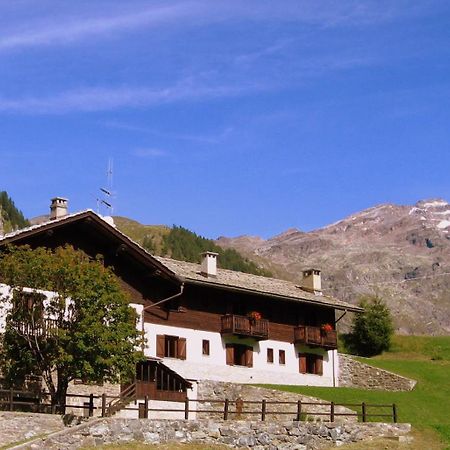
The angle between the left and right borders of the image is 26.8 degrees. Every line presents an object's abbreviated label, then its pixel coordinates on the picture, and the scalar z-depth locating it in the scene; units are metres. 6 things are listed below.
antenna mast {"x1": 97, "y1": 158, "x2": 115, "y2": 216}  56.19
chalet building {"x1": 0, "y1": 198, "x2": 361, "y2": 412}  49.94
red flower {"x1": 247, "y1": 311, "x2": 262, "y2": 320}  57.96
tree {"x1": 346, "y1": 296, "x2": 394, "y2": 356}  73.38
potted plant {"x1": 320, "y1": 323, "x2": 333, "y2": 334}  62.00
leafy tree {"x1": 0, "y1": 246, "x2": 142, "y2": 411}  40.38
